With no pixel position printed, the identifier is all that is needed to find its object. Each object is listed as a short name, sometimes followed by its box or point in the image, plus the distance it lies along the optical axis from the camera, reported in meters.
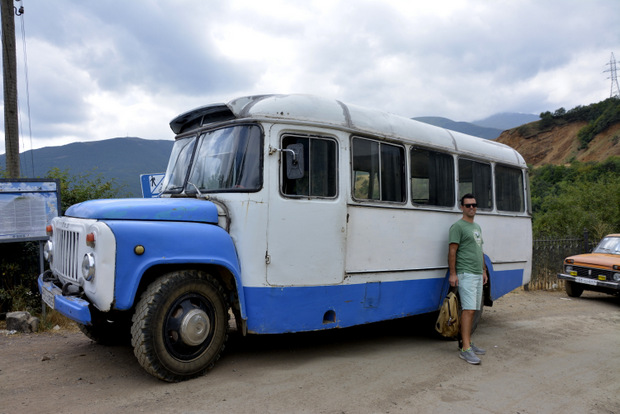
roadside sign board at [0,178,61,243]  6.67
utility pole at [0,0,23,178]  8.48
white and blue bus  4.23
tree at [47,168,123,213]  8.45
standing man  5.83
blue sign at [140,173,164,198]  7.18
